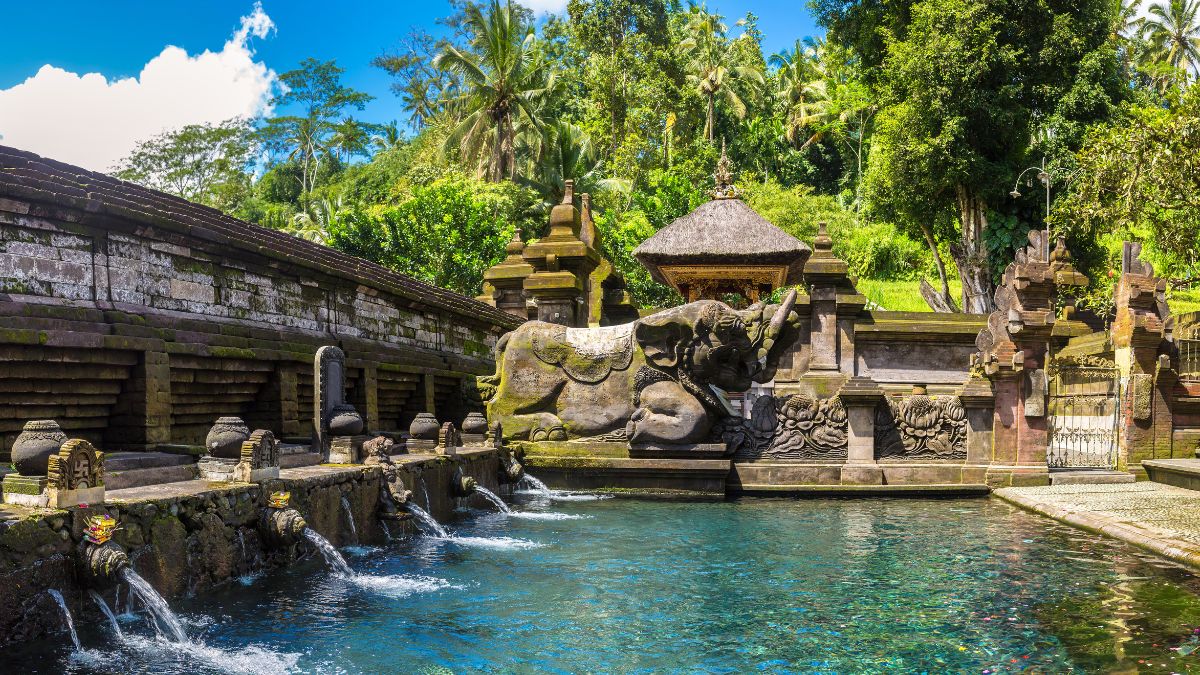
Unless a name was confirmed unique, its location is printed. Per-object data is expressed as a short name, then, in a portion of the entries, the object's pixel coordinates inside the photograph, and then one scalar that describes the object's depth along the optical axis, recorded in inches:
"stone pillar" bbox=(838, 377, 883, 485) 522.9
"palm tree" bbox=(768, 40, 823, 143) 1925.4
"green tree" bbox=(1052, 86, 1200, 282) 538.9
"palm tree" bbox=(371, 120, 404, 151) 2148.1
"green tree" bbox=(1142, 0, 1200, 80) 2043.6
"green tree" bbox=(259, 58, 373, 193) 2048.5
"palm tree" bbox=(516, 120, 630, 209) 1471.5
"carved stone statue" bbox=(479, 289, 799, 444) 516.4
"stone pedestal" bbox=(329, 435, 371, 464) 368.9
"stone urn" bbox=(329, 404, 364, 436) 372.8
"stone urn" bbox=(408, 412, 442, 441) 453.4
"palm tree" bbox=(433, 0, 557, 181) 1418.6
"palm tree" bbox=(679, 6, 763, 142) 1672.0
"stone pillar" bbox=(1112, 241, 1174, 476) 553.0
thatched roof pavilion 725.1
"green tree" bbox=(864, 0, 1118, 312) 1010.1
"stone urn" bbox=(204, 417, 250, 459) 287.0
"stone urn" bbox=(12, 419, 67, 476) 225.6
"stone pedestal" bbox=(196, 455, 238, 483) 285.7
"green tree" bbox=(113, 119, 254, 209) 1947.6
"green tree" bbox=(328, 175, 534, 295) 1107.9
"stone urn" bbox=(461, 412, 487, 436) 507.5
